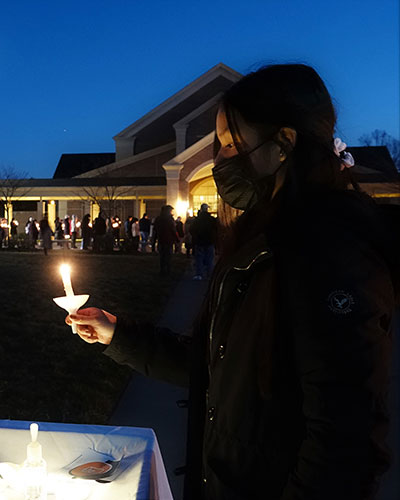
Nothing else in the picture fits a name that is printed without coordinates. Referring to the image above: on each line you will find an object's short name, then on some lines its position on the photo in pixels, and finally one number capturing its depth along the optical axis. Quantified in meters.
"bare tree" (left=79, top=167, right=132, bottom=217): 30.66
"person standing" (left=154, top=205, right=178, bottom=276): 13.40
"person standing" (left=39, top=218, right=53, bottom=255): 20.03
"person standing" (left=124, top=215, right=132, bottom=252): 22.91
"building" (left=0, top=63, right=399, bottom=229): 25.35
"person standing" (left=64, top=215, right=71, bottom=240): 28.00
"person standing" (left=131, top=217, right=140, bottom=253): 23.02
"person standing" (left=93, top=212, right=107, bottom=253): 20.64
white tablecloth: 1.65
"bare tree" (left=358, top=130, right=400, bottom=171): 36.59
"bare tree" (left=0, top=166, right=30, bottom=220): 32.94
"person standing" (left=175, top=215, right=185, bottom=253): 20.81
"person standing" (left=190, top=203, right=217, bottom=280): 12.46
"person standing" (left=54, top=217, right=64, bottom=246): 29.52
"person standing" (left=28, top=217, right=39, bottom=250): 24.64
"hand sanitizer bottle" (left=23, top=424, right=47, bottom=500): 1.56
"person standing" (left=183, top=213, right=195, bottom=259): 19.73
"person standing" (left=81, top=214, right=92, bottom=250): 22.67
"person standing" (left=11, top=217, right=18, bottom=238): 28.99
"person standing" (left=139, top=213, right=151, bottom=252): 23.05
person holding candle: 1.09
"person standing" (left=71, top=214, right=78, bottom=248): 26.69
